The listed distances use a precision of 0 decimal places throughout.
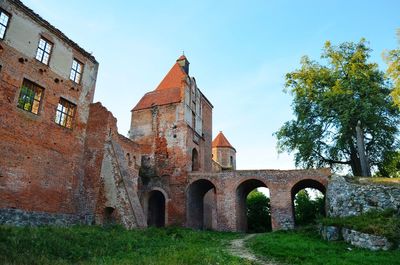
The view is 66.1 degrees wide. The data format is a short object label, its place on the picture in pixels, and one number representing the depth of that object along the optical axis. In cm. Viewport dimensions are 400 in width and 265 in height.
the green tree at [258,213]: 3343
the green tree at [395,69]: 1728
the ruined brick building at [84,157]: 1423
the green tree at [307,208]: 3178
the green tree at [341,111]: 2388
